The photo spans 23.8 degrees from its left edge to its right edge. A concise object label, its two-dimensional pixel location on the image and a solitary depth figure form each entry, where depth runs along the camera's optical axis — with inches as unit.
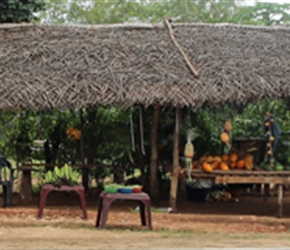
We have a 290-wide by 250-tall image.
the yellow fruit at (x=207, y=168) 447.2
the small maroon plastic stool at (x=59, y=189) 388.5
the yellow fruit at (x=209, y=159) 460.0
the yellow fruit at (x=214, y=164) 457.9
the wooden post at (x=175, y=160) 455.5
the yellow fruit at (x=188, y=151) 452.4
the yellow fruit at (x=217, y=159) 461.6
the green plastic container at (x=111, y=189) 358.9
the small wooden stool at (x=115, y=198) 356.5
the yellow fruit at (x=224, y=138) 470.6
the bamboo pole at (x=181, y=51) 445.7
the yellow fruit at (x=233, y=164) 463.2
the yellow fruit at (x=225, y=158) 466.9
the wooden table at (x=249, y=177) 447.5
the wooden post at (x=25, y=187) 502.0
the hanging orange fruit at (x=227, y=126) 478.9
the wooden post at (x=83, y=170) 552.7
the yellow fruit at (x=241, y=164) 461.4
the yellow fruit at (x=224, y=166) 454.6
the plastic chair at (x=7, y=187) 468.3
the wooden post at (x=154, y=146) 490.0
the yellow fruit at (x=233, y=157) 464.8
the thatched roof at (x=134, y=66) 432.5
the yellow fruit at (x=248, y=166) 459.5
